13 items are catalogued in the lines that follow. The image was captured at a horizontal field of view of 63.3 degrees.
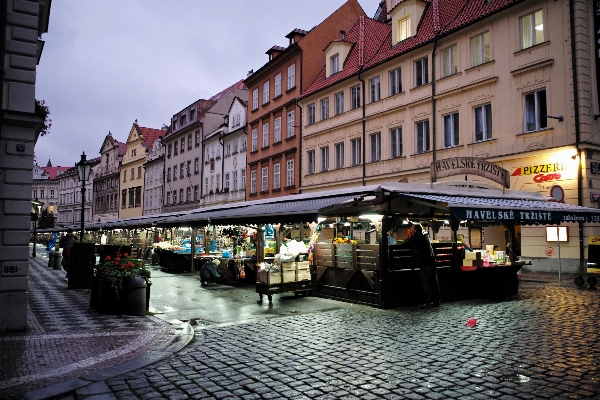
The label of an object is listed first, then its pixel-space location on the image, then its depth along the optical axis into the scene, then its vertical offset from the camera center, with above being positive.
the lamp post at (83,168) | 17.59 +2.23
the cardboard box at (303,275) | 13.44 -1.23
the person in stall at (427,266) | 11.21 -0.81
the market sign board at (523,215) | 10.84 +0.41
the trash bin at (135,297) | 10.52 -1.46
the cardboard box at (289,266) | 13.18 -0.97
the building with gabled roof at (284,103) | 34.22 +9.73
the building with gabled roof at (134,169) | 65.81 +8.56
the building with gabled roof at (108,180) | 74.62 +7.91
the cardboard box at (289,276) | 13.14 -1.24
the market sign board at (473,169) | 15.62 +2.00
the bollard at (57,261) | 25.62 -1.65
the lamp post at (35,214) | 26.25 +0.84
